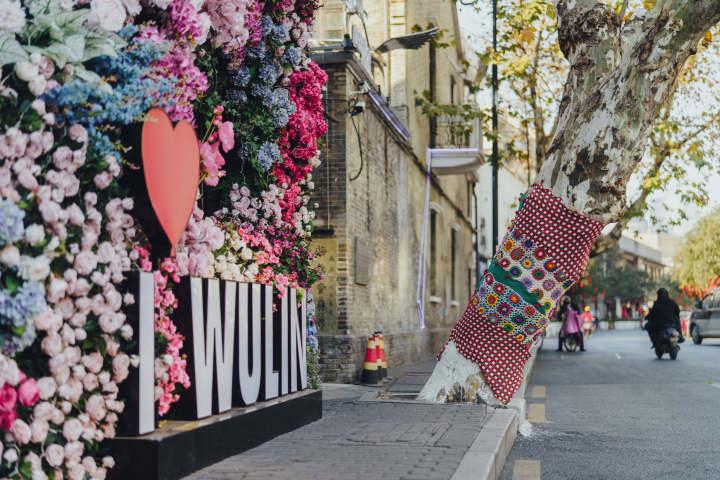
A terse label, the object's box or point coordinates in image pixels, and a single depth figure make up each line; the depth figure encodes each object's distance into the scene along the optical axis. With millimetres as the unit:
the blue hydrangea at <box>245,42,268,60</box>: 7863
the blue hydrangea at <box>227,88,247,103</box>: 7820
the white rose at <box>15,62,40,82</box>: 4270
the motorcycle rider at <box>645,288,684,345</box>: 22406
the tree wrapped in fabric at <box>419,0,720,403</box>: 9844
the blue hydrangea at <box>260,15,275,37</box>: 8008
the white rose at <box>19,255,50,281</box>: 4055
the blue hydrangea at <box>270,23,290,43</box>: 8055
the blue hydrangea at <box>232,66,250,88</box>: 7758
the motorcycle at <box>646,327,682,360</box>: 21797
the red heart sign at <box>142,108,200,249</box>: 5379
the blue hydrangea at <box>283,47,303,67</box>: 8297
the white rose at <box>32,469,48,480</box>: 4254
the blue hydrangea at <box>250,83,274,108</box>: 7922
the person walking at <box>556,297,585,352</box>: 27156
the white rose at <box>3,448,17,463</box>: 4090
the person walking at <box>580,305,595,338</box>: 44094
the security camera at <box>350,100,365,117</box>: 13898
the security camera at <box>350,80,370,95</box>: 14438
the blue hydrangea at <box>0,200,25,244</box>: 3910
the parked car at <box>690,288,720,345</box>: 31531
